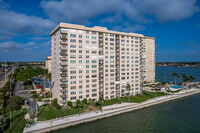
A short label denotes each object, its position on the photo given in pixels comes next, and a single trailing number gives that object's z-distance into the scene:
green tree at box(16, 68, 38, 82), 110.88
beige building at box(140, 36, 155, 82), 127.88
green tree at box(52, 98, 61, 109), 58.45
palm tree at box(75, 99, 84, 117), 58.62
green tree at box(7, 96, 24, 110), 57.24
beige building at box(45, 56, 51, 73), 184.73
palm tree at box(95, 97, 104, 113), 58.00
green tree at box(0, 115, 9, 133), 40.58
